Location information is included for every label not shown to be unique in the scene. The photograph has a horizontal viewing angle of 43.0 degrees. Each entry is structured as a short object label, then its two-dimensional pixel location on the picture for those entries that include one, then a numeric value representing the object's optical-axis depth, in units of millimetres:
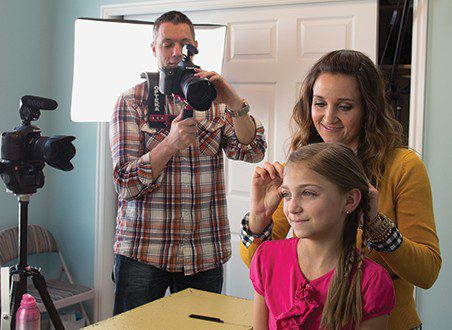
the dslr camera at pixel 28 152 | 1509
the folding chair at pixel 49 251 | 2961
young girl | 1032
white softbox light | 2855
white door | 2633
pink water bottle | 1164
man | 1868
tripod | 1496
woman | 1162
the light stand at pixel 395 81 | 2449
